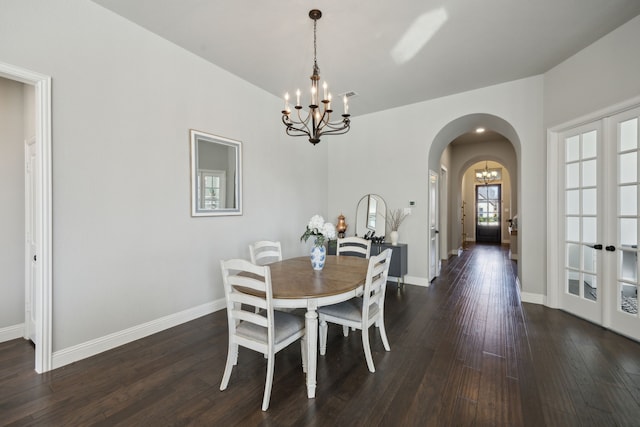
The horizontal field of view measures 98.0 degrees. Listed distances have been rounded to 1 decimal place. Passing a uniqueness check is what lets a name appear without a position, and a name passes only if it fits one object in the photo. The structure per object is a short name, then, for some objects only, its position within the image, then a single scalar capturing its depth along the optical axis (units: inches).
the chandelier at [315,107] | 90.7
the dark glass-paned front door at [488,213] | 418.9
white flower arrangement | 96.0
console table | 177.3
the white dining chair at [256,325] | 70.2
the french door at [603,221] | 109.0
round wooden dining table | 74.2
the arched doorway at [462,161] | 288.2
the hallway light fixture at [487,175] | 407.4
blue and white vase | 97.0
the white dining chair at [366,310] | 85.1
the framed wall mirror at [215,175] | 127.1
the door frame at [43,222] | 85.6
